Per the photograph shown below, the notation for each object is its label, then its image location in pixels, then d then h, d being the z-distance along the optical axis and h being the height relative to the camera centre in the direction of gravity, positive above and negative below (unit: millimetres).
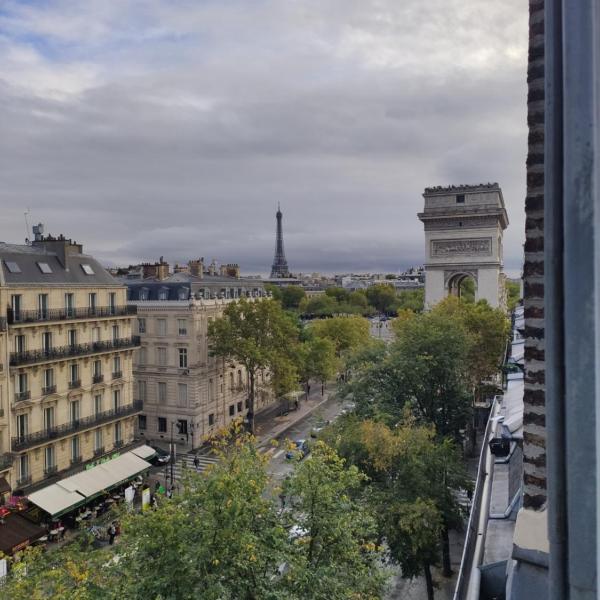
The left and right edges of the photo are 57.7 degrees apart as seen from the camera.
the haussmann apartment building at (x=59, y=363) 25594 -3959
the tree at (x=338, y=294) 148625 -3162
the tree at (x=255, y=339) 39156 -4031
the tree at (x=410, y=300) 117125 -4544
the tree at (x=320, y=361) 49875 -7215
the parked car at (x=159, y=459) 34309 -11110
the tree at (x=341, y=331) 60625 -5464
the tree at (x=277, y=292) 127938 -2060
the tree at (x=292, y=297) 142025 -3570
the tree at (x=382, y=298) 150750 -4495
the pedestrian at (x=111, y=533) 23984 -10910
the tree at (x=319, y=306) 126062 -5619
